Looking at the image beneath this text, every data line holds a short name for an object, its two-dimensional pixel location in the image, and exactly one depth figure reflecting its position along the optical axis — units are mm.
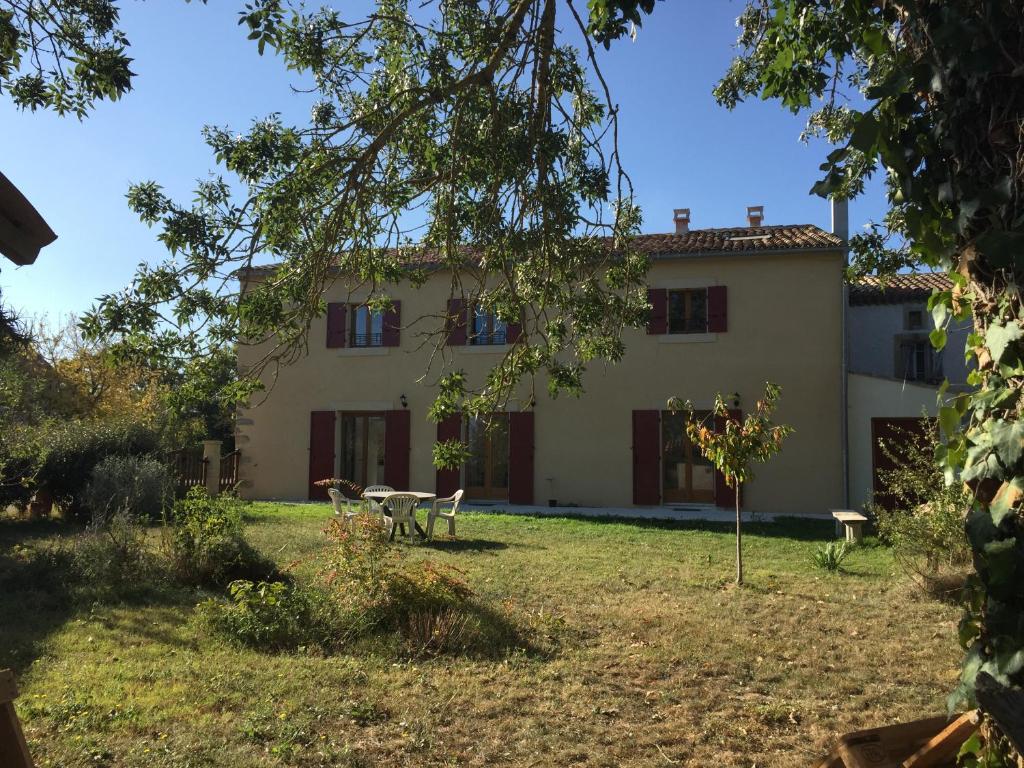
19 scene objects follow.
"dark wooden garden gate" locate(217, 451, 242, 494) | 17469
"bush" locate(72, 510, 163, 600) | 7085
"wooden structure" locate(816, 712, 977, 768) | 2207
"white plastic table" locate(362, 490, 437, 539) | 11064
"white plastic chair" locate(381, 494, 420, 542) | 10836
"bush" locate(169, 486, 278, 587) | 7582
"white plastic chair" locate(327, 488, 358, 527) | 10892
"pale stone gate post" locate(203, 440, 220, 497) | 16531
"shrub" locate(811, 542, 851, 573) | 8789
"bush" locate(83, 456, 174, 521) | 11578
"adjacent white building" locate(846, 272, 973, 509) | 17203
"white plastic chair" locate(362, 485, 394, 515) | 12888
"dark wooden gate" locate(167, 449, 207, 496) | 15883
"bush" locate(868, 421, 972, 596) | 7219
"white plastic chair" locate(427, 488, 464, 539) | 10938
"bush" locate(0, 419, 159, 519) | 11703
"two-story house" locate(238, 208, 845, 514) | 14805
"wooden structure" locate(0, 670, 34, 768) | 2075
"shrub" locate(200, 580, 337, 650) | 5609
